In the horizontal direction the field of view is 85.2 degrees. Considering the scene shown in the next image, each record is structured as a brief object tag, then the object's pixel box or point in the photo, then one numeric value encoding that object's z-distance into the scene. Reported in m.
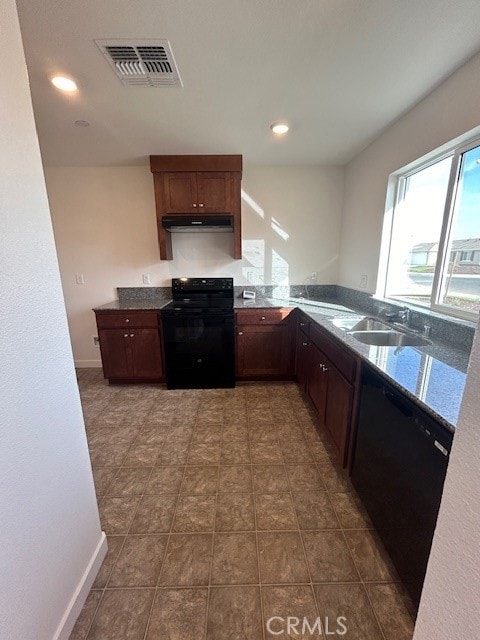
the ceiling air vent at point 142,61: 1.36
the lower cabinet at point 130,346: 2.82
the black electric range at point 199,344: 2.73
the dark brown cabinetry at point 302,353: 2.48
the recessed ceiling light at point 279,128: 2.16
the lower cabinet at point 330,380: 1.60
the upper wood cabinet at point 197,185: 2.76
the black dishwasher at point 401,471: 0.92
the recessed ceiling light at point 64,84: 1.59
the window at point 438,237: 1.63
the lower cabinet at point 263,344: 2.80
